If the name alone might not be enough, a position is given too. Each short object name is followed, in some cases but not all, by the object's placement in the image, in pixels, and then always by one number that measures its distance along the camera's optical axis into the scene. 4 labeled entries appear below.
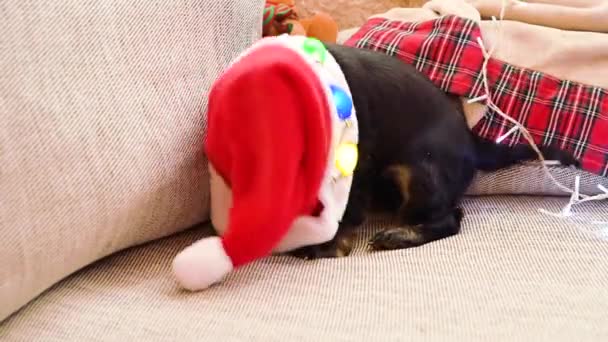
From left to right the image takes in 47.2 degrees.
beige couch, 0.81
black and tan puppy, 1.16
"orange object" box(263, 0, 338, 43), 1.41
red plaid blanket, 1.20
